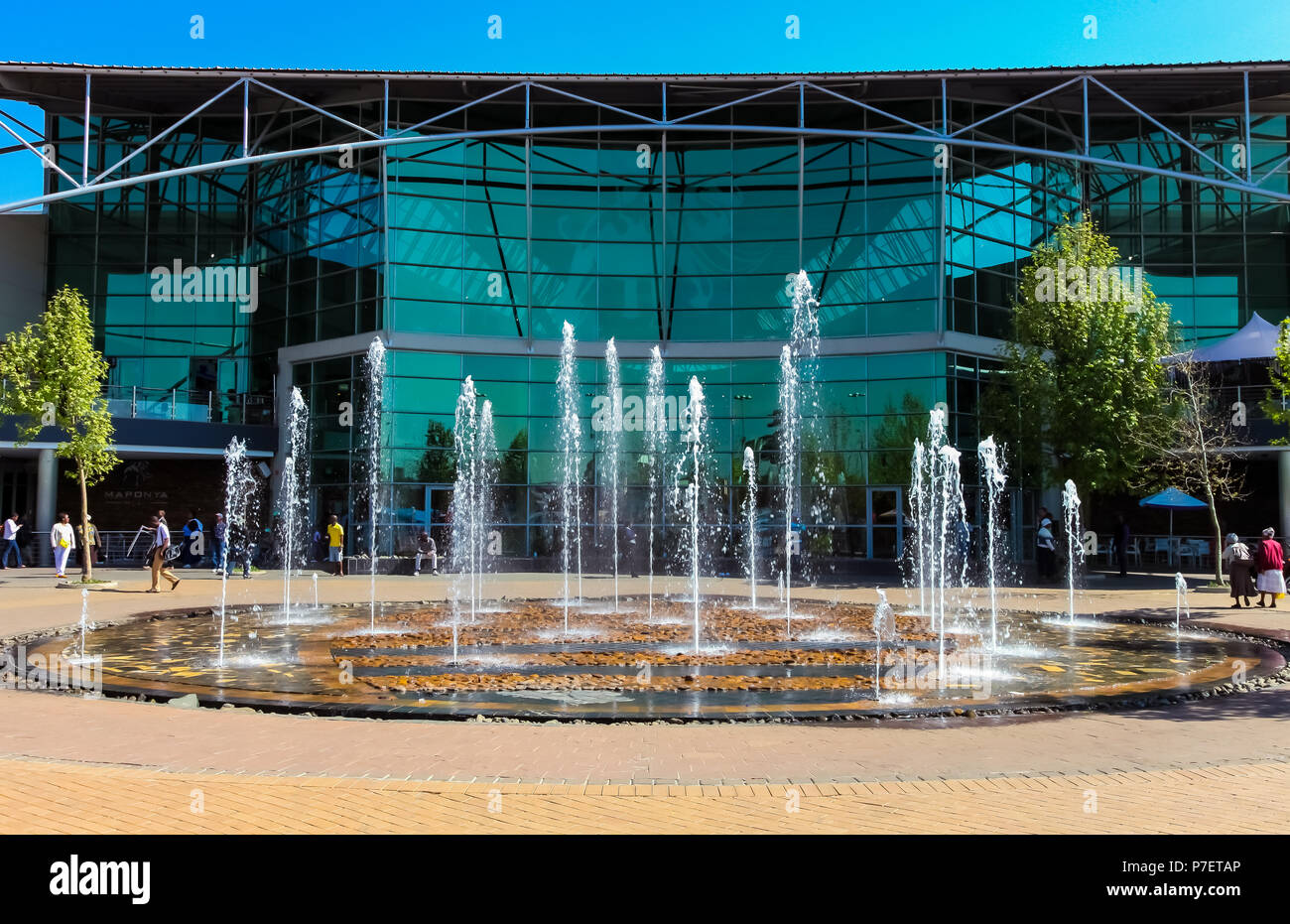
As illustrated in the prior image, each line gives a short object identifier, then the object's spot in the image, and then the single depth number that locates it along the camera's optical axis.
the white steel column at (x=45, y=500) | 29.47
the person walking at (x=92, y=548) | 22.27
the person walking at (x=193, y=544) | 26.77
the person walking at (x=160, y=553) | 20.70
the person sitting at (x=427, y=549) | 29.33
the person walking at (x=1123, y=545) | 28.14
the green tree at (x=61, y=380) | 23.09
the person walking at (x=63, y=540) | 23.31
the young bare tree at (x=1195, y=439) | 24.73
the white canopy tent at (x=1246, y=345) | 31.14
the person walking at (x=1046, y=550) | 26.34
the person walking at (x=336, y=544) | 27.48
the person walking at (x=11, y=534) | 27.16
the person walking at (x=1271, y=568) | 18.58
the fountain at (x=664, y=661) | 8.72
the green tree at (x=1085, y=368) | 26.03
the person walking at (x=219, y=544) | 25.79
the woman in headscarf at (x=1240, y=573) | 18.75
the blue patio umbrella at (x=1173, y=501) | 28.34
